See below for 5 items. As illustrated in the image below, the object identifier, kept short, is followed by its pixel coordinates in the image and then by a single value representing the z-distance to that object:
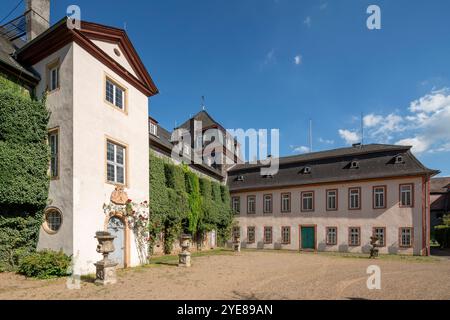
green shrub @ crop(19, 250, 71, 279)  10.13
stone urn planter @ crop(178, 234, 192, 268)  14.23
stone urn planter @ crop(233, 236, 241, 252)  23.70
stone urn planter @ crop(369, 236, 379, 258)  19.75
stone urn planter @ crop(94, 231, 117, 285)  9.57
